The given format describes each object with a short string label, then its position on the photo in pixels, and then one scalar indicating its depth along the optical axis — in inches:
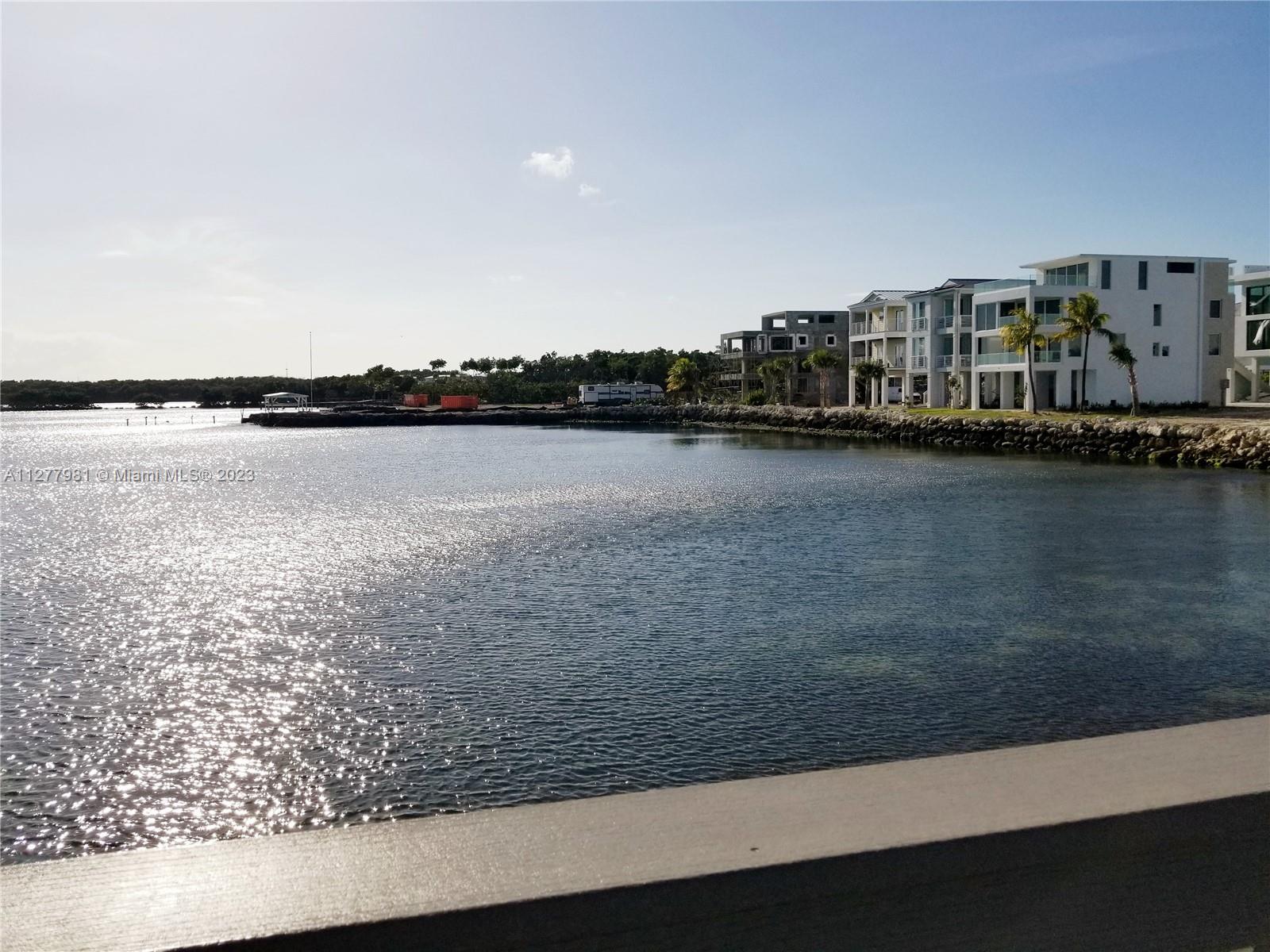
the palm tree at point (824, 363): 4239.7
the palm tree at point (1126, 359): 2448.3
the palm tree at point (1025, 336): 2586.1
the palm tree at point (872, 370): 3693.4
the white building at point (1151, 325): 2677.2
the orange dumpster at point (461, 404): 6515.8
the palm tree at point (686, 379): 5438.0
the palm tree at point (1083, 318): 2474.2
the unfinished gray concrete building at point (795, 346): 4793.3
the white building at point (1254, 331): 2450.8
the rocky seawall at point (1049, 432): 1887.3
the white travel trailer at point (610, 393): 6112.2
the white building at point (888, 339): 3794.3
